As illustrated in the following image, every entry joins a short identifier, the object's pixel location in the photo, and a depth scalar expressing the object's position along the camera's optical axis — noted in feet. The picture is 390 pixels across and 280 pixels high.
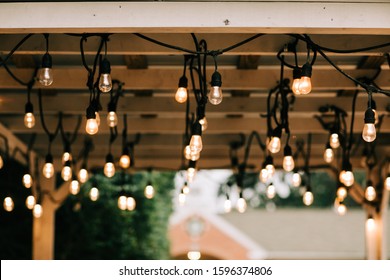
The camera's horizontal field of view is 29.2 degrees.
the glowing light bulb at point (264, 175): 23.22
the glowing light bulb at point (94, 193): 27.22
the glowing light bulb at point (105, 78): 14.98
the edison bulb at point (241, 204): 27.27
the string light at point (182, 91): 16.80
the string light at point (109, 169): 22.58
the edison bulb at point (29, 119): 19.51
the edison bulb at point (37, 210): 26.88
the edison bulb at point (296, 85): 14.96
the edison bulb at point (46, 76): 14.97
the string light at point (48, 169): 22.85
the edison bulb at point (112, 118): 19.74
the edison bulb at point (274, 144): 18.72
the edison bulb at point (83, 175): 24.70
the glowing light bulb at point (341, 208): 26.36
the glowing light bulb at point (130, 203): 25.43
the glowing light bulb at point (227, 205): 28.30
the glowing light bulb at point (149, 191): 27.02
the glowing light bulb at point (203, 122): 18.11
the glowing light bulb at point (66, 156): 22.29
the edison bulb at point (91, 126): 16.79
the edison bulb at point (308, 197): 26.20
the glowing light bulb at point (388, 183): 23.98
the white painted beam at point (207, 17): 13.85
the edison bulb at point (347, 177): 21.27
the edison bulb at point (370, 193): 25.39
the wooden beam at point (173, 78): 20.89
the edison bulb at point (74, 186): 25.64
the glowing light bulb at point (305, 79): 14.47
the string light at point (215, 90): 14.87
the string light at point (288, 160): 21.00
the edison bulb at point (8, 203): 25.72
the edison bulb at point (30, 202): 26.63
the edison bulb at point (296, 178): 24.57
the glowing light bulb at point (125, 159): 23.04
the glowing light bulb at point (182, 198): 27.32
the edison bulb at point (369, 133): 14.29
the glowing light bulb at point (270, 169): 22.91
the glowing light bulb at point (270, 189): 26.50
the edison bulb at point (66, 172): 23.08
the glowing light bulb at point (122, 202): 25.31
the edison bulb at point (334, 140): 21.30
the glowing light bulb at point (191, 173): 23.09
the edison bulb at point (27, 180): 23.79
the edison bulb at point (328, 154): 23.25
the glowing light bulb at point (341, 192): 25.79
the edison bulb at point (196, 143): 15.83
